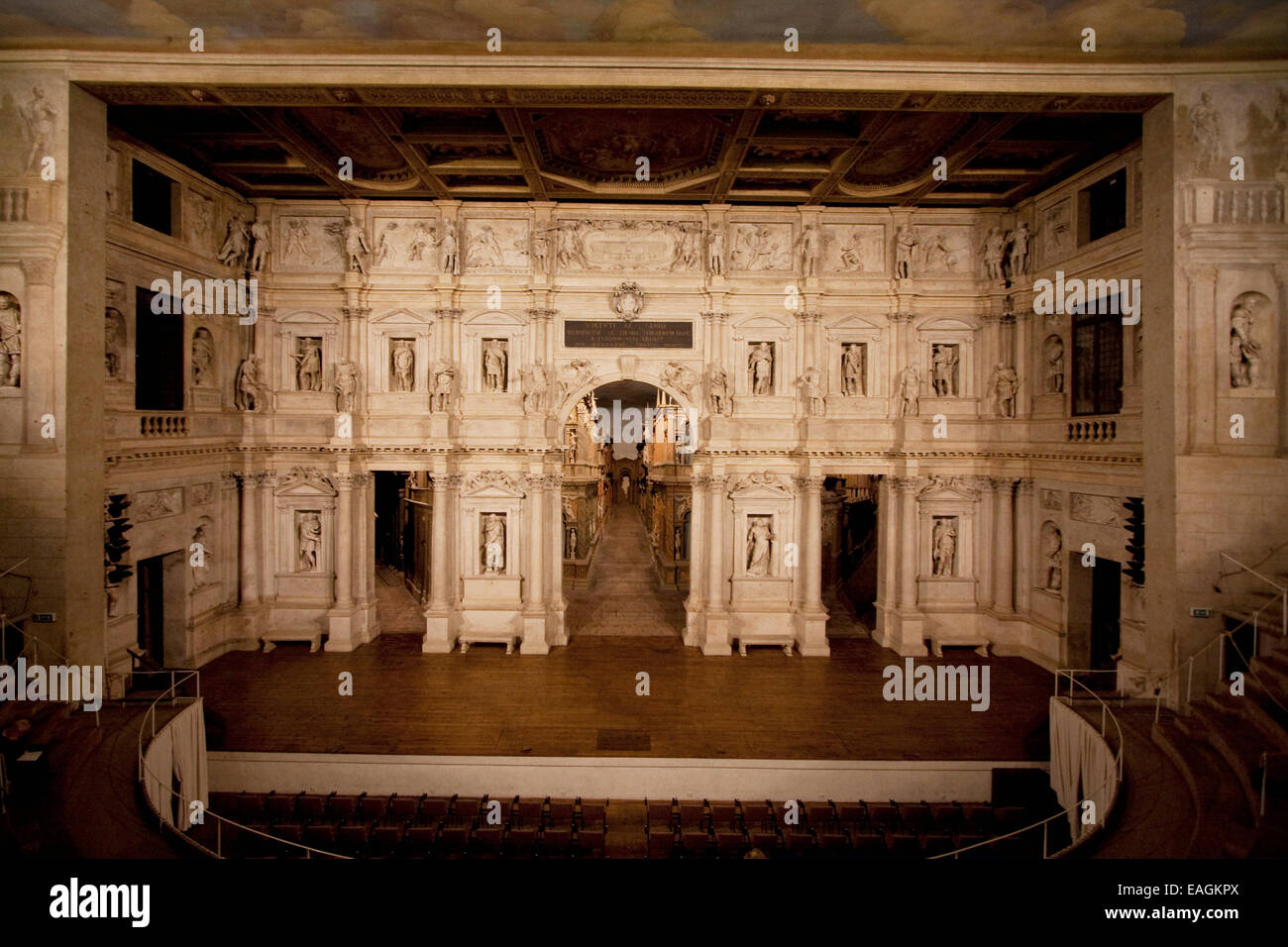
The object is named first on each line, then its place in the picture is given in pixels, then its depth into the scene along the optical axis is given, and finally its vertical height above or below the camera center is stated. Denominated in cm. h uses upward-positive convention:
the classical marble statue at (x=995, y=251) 1506 +507
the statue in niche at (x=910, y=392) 1511 +173
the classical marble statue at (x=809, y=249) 1520 +516
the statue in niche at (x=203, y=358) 1415 +238
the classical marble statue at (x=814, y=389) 1525 +179
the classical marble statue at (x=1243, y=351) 969 +174
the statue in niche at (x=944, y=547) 1548 -202
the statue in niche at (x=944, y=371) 1566 +229
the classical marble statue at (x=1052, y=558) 1418 -212
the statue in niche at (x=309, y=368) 1548 +232
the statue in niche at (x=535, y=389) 1512 +176
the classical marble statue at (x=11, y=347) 976 +178
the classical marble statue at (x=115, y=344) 1177 +221
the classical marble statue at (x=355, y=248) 1501 +512
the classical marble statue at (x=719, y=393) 1520 +169
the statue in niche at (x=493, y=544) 1540 -197
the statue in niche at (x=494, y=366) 1549 +239
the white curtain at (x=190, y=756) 927 -441
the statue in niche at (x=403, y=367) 1548 +238
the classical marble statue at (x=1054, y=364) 1430 +229
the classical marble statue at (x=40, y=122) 980 +529
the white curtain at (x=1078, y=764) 836 -427
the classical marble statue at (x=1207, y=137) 979 +506
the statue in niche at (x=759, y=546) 1555 -202
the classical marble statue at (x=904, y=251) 1524 +513
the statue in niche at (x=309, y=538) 1544 -184
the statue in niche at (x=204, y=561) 1414 -222
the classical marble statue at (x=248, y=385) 1505 +184
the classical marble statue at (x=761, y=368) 1552 +235
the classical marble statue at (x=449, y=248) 1508 +513
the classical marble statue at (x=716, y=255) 1519 +501
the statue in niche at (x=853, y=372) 1566 +226
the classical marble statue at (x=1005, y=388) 1507 +181
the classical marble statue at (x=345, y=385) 1504 +184
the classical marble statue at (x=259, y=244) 1503 +522
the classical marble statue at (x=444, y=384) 1509 +187
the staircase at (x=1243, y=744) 633 -337
